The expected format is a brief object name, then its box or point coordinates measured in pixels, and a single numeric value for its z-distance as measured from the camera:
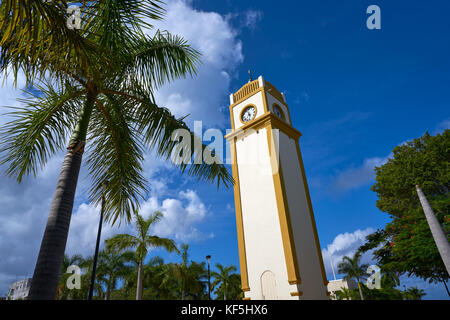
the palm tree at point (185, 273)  27.62
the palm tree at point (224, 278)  37.69
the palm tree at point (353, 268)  39.41
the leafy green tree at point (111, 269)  27.36
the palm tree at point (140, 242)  18.97
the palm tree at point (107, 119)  4.36
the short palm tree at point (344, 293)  42.95
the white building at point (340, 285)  49.23
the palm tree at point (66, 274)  28.62
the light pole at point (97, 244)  12.49
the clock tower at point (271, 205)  16.73
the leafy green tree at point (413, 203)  16.28
